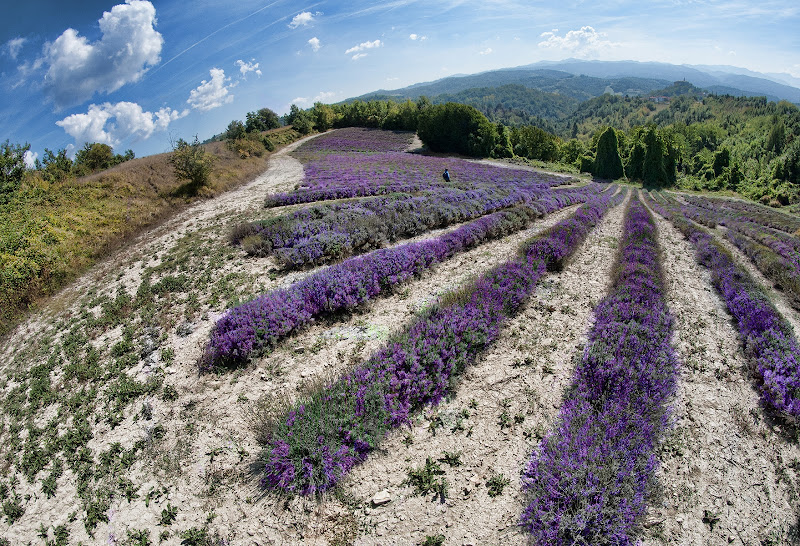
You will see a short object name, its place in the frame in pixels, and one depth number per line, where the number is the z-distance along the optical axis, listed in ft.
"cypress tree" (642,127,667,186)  180.04
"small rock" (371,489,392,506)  15.51
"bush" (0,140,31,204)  57.36
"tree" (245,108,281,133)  253.44
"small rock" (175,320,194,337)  29.62
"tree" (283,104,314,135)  259.53
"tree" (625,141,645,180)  193.67
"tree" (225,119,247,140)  178.70
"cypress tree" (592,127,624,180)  195.46
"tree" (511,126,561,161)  253.24
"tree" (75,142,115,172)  129.49
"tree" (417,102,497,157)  214.07
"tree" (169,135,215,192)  81.15
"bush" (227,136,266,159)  148.56
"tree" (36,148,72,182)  71.90
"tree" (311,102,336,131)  281.95
